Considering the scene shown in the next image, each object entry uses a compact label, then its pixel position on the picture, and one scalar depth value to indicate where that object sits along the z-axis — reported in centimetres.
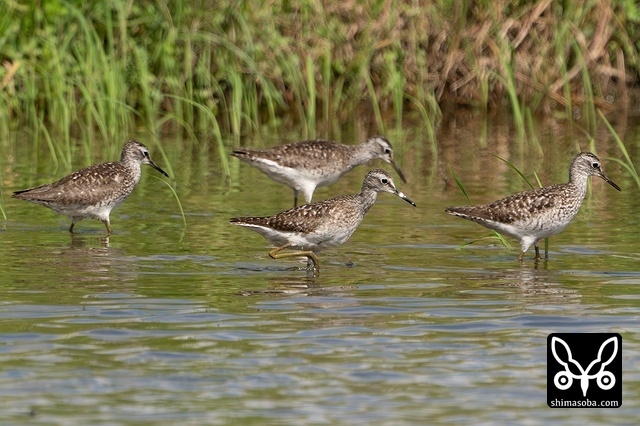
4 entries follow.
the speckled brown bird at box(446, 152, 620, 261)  1304
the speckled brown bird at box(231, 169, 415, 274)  1268
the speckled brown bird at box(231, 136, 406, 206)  1661
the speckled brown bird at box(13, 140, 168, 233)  1466
